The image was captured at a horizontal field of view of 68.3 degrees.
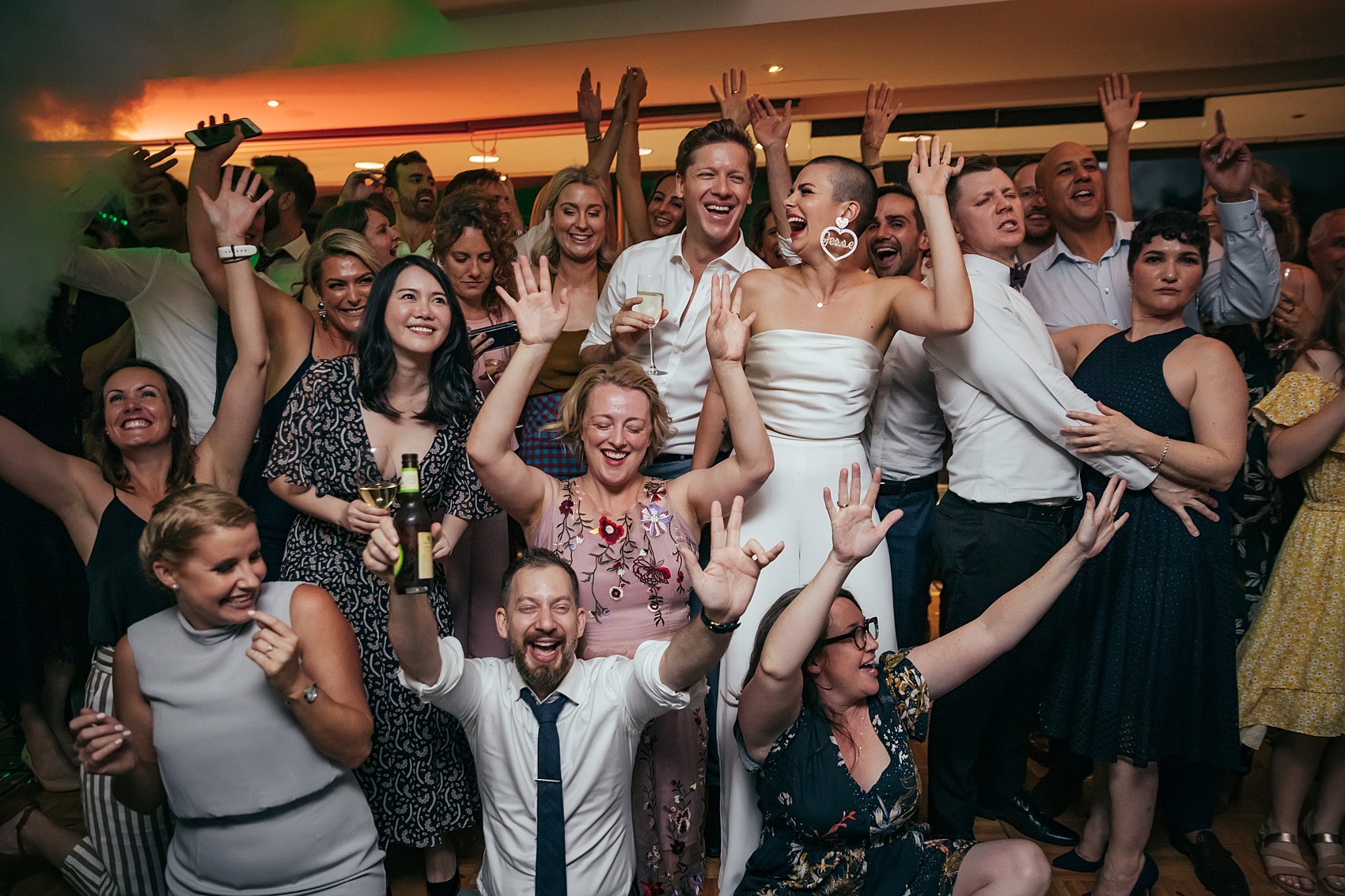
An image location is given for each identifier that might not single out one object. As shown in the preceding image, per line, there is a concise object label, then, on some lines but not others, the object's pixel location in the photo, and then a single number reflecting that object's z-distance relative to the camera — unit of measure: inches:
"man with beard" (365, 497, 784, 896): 81.1
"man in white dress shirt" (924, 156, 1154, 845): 102.2
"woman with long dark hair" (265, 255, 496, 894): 96.7
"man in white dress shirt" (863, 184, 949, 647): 117.2
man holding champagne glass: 111.3
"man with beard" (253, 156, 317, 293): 144.9
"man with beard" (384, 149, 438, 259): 173.3
